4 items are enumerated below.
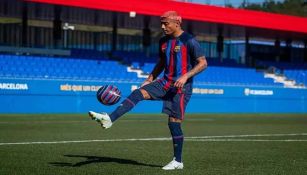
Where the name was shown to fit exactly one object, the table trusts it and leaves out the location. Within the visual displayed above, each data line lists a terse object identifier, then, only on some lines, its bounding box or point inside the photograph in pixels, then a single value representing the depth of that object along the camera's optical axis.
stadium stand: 47.33
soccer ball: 12.09
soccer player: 12.42
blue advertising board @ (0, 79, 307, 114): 42.61
